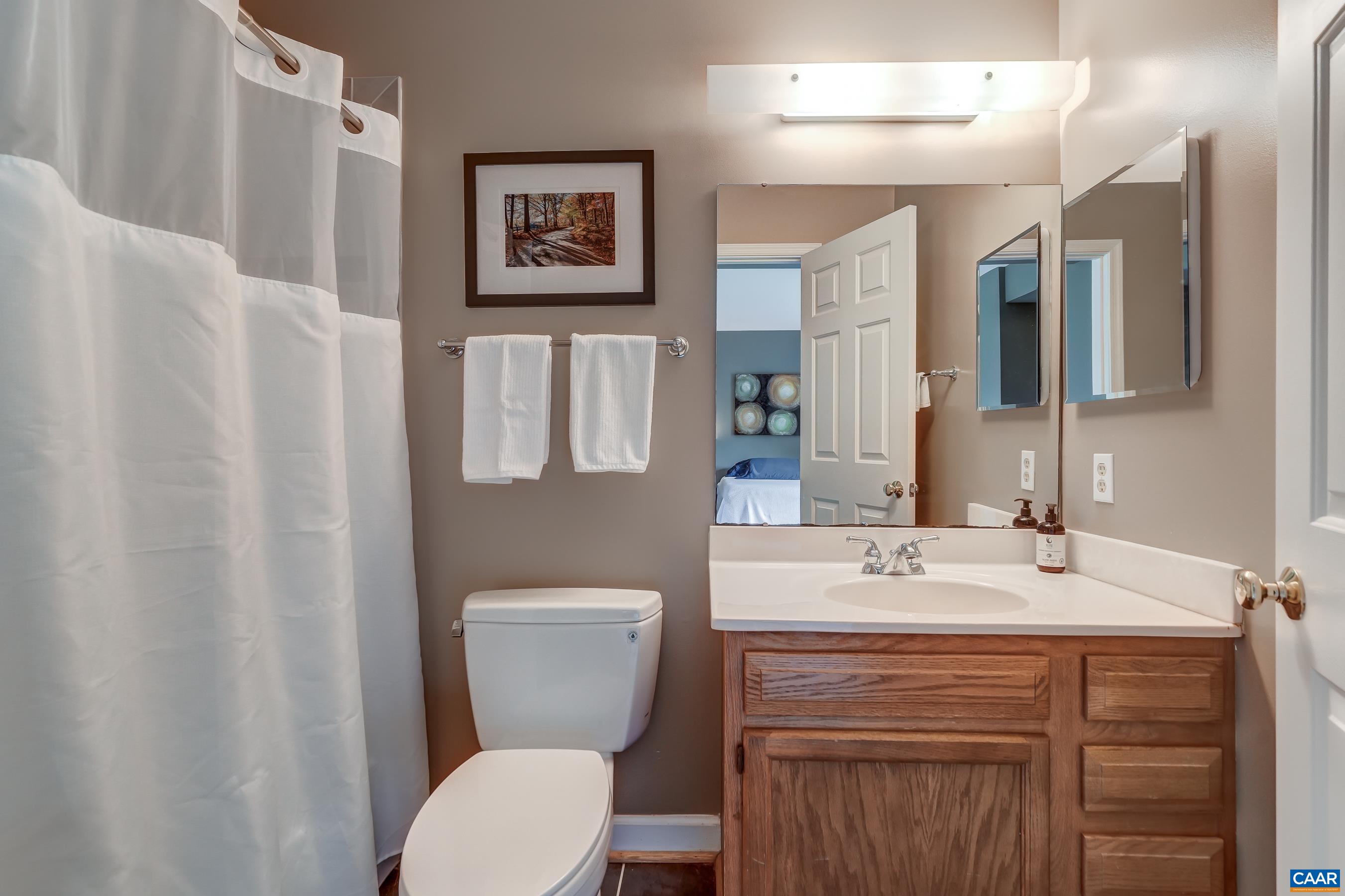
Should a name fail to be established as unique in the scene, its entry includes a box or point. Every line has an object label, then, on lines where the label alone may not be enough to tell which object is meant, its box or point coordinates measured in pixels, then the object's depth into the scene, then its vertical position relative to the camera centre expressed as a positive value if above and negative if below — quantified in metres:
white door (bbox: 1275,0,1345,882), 0.76 +0.00
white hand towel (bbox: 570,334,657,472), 1.52 +0.08
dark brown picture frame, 1.60 +0.53
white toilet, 1.28 -0.55
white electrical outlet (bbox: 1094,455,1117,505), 1.38 -0.10
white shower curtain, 0.77 -0.03
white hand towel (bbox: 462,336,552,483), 1.51 +0.07
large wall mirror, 1.55 +0.20
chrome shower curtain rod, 1.10 +0.69
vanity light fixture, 1.46 +0.77
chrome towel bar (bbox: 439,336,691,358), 1.60 +0.22
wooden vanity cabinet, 1.05 -0.54
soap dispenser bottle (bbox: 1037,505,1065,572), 1.48 -0.25
